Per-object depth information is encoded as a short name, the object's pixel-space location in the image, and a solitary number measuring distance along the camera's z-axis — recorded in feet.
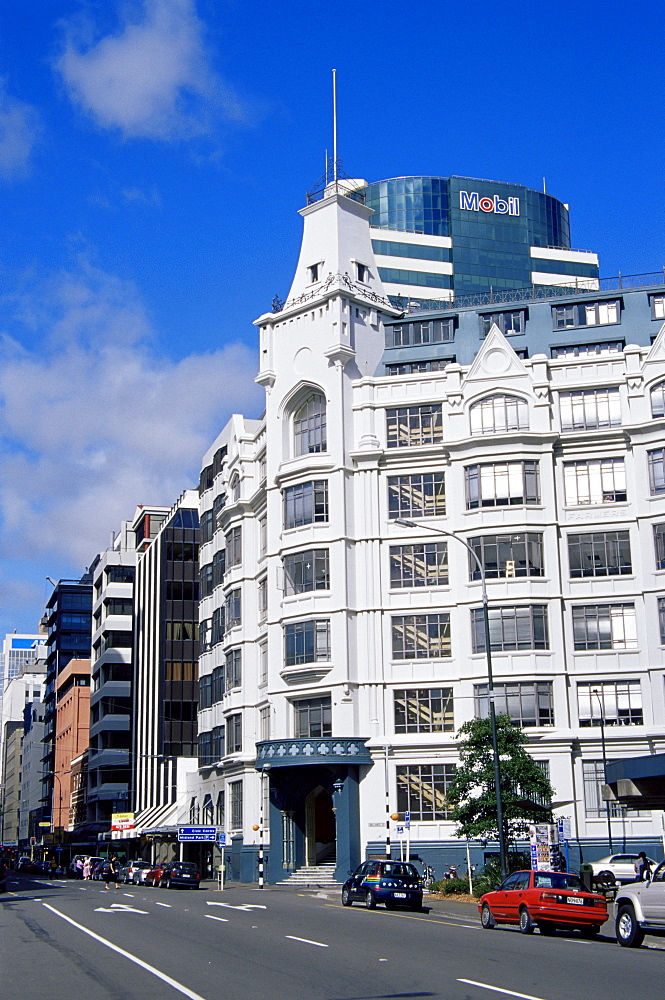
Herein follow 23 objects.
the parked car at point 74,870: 259.08
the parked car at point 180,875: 173.06
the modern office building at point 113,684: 317.01
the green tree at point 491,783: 128.98
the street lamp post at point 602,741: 148.21
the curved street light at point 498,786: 114.83
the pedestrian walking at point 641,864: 124.16
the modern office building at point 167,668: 260.42
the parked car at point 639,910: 67.97
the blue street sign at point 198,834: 172.65
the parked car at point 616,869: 132.05
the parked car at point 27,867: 315.27
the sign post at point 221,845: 169.99
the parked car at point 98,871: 211.41
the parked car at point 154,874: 180.56
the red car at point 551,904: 80.12
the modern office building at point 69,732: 372.38
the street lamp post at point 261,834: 166.61
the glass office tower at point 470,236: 335.88
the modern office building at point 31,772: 504.84
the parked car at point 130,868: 197.24
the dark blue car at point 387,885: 110.52
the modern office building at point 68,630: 435.94
